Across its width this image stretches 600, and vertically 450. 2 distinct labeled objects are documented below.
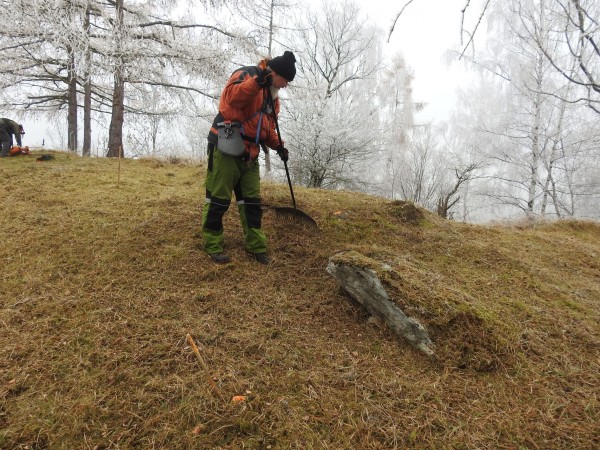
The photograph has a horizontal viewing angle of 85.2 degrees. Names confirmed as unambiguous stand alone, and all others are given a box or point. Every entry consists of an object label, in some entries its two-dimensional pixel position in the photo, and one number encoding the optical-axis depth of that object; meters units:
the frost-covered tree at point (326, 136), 9.81
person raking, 2.76
